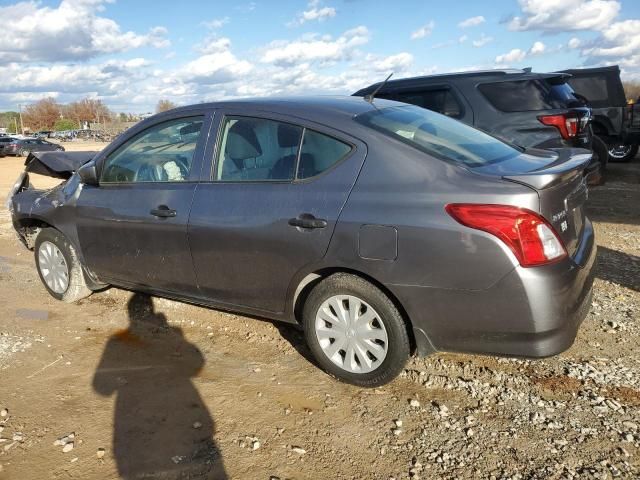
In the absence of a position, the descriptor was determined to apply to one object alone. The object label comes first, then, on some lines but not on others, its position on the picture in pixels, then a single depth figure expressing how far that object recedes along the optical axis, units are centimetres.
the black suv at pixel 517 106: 593
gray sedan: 255
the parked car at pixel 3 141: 3047
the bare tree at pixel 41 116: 11300
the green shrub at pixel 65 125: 10506
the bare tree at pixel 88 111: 11469
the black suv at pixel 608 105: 1101
